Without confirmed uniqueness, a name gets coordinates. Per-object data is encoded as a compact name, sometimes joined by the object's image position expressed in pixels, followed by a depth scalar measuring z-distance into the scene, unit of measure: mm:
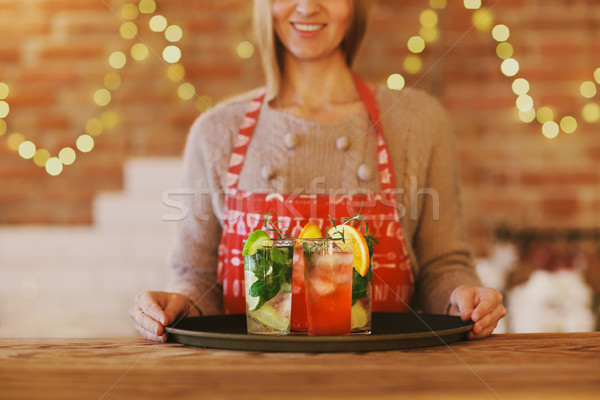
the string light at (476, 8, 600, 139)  2771
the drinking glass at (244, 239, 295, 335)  894
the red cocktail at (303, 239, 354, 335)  885
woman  1319
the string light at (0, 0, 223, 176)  2914
